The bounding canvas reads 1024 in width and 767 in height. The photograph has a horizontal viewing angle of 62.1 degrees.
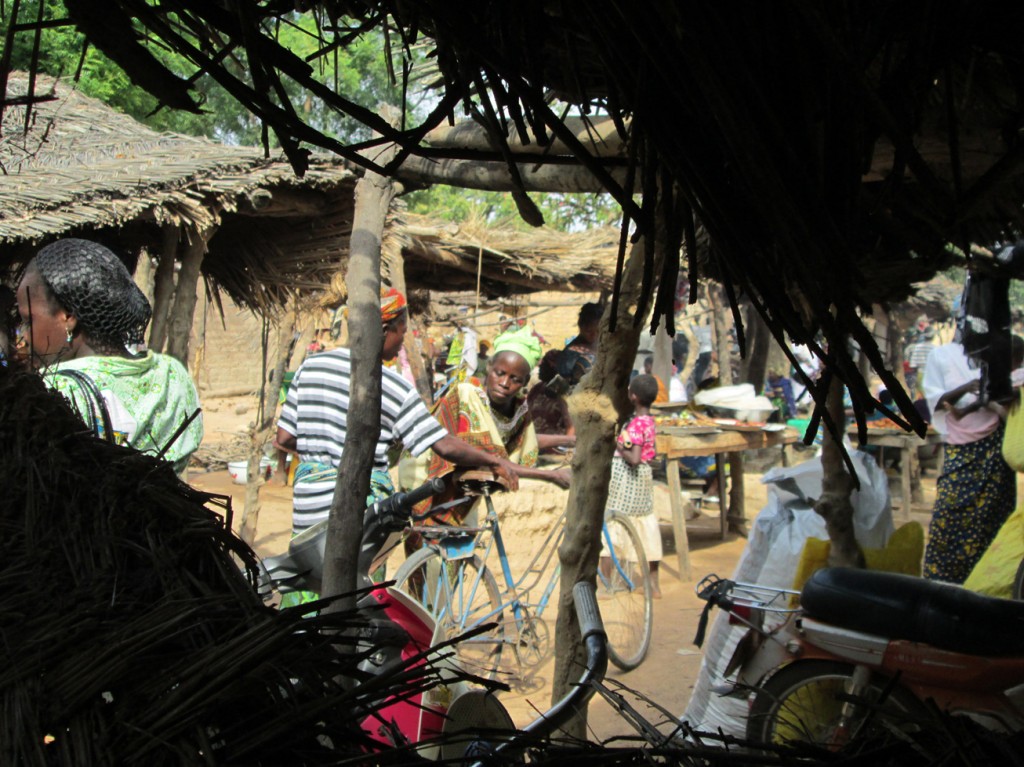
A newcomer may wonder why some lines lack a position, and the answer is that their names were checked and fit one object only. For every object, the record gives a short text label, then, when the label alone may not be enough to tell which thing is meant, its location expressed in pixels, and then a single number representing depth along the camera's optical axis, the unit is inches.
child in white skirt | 286.0
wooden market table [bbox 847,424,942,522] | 397.1
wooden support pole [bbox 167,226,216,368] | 245.8
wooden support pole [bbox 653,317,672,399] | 516.4
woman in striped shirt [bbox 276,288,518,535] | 157.4
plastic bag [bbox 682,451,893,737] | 157.1
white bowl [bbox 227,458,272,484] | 458.8
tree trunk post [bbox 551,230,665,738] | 118.0
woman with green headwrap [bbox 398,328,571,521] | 222.2
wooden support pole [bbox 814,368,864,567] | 159.6
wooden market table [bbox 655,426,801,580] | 331.0
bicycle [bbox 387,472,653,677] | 202.4
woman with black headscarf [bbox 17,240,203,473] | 102.8
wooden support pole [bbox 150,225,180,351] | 249.8
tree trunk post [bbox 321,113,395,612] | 99.0
